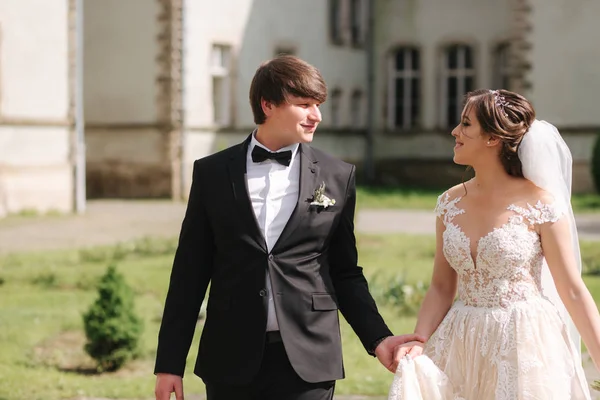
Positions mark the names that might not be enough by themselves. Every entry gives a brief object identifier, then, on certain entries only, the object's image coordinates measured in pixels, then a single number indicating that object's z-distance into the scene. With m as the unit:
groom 5.16
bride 5.30
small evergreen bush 11.04
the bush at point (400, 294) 13.70
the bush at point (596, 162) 32.76
